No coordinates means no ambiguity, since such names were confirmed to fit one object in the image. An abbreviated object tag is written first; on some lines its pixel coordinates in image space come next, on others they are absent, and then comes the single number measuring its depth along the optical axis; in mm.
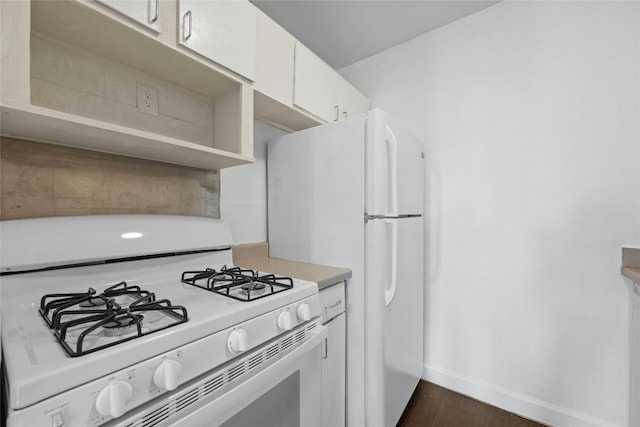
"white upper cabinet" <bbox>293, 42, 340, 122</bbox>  1543
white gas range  511
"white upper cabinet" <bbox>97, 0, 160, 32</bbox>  851
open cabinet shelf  733
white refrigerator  1333
